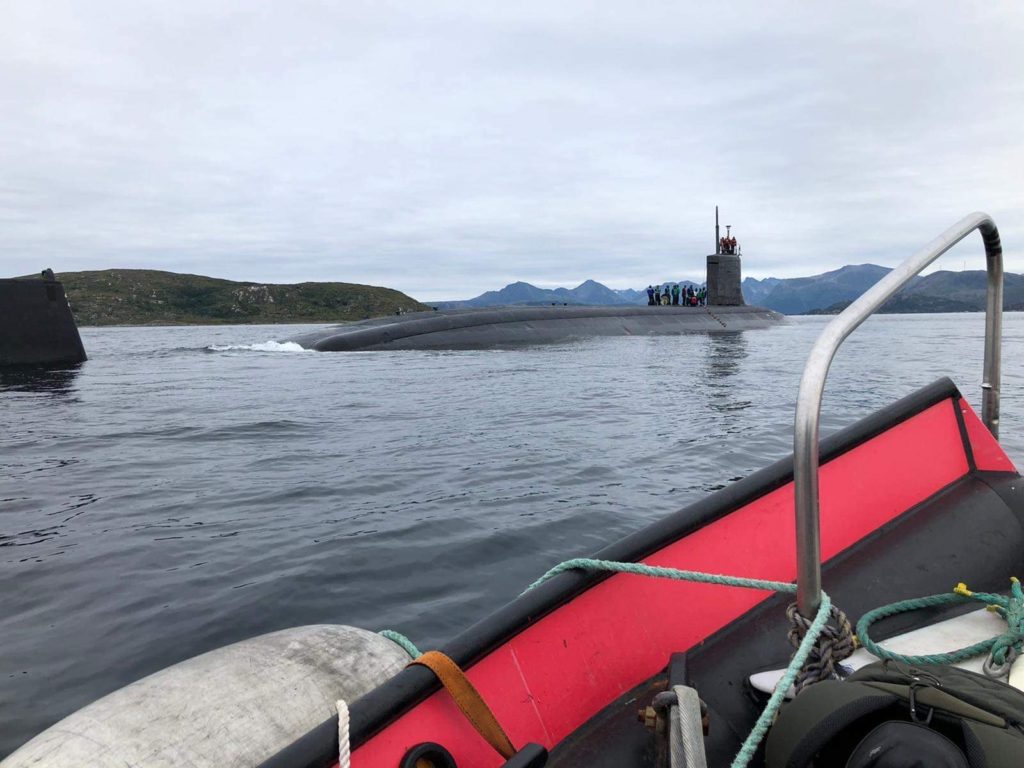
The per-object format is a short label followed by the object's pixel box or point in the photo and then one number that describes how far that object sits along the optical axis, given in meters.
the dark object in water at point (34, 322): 24.77
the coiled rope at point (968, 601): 2.58
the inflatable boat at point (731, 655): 2.04
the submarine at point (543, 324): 34.62
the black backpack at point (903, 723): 1.69
